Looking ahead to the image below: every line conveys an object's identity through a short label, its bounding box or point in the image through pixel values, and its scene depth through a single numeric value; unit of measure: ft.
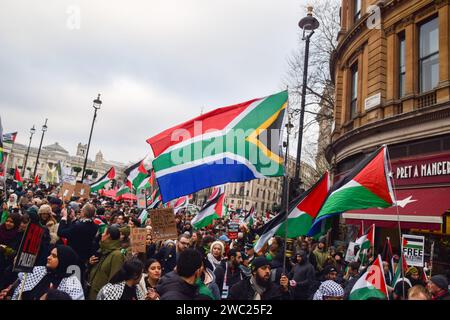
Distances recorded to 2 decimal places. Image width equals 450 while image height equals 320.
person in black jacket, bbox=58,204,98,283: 19.98
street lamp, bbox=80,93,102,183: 72.08
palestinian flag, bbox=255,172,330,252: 19.20
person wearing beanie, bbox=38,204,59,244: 21.32
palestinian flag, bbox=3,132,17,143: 62.23
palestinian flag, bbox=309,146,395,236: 16.84
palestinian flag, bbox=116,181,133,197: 61.38
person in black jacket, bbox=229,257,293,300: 14.97
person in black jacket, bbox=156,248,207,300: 10.05
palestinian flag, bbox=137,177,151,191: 46.61
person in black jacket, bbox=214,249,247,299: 20.27
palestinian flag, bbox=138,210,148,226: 39.06
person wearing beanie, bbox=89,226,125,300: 15.87
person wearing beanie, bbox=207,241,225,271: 21.79
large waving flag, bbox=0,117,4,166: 29.12
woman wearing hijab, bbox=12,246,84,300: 13.30
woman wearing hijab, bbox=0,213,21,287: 18.99
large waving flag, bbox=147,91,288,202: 20.02
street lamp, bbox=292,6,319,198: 32.68
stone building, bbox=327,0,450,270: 35.04
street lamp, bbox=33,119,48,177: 115.85
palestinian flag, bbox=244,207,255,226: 63.52
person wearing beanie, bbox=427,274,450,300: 14.90
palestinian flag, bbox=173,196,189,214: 46.98
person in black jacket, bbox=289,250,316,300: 21.04
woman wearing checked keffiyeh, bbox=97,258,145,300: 11.91
